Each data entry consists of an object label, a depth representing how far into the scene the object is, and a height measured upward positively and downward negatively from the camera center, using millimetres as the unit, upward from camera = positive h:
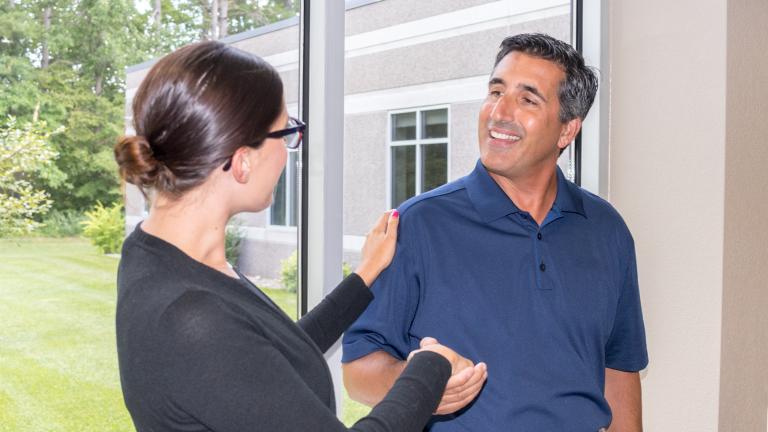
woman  936 -116
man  1700 -193
